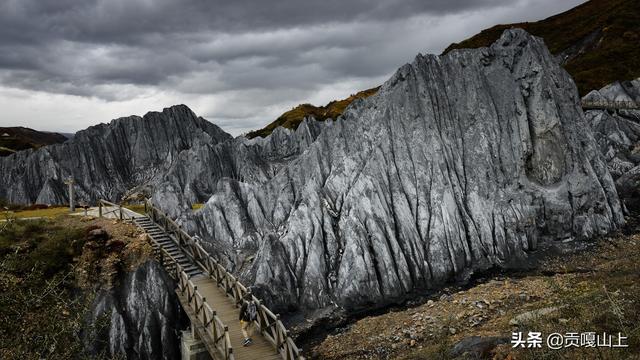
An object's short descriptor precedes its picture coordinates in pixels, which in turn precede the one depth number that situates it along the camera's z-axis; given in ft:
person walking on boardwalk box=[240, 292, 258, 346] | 68.59
